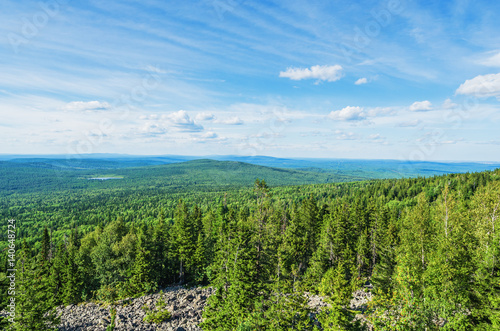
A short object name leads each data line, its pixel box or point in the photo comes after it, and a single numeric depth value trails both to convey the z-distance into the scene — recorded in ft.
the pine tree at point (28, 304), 85.15
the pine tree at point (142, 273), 152.87
